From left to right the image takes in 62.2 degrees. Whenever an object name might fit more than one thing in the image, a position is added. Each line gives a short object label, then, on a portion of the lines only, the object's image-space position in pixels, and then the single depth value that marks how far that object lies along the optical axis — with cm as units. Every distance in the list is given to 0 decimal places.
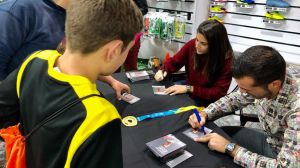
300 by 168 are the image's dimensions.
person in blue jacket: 117
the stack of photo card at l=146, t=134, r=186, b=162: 120
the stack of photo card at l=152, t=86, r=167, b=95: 192
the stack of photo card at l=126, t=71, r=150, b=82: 211
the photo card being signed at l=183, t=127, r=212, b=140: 142
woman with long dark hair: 197
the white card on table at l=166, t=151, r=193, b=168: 118
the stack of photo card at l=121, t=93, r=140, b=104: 176
